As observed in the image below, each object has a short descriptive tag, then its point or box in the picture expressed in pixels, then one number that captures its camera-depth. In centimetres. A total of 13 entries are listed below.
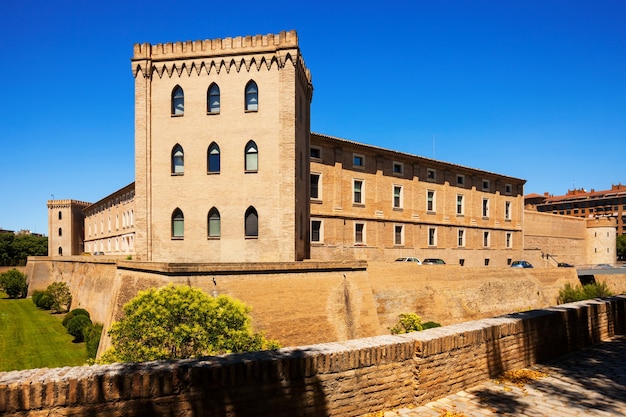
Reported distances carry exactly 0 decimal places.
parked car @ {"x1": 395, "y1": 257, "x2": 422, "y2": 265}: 3582
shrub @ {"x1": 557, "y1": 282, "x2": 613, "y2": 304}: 3712
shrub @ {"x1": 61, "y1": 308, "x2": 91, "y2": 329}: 2962
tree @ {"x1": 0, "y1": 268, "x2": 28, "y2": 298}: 4775
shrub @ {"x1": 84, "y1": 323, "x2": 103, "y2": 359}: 2281
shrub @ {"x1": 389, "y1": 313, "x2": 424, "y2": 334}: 2316
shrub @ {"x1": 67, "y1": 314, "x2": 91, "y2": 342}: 2756
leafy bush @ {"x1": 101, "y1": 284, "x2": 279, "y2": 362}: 1298
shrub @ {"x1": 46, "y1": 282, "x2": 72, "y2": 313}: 3738
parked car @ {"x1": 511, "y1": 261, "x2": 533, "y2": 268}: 4050
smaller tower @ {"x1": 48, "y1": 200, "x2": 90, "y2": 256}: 7769
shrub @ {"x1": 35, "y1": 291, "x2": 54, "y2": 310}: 3825
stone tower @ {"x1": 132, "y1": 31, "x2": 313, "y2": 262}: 2064
